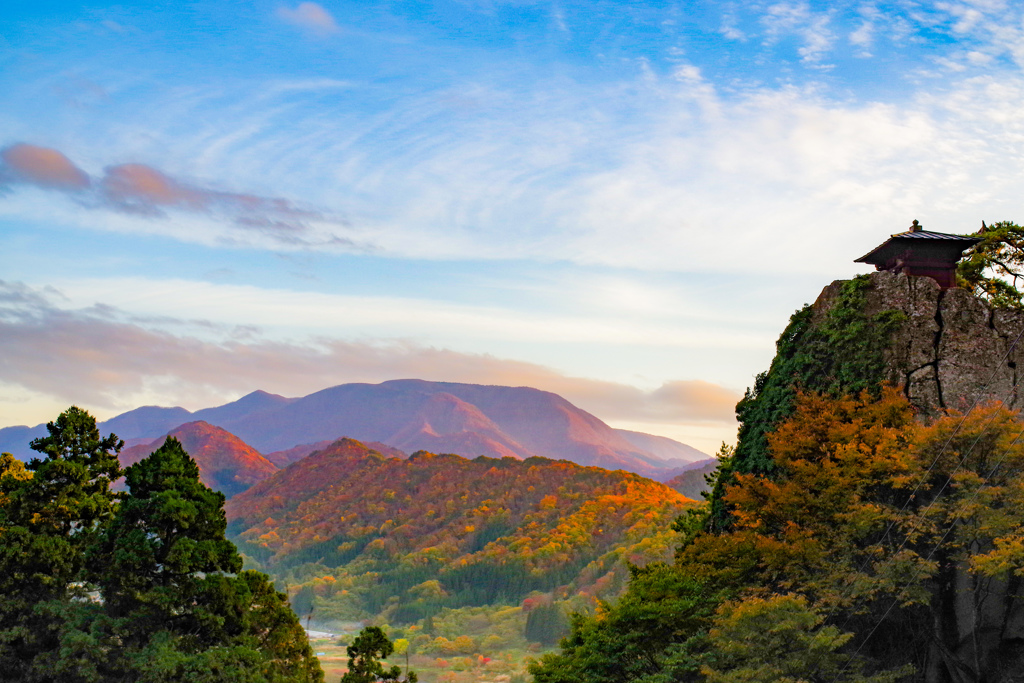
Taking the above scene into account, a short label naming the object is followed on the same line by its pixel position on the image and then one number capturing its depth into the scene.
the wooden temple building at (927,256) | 27.20
